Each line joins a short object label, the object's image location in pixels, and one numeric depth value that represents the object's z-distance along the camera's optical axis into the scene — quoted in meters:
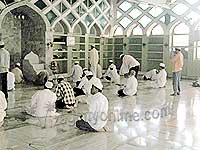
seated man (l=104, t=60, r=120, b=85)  11.09
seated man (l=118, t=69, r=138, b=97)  8.49
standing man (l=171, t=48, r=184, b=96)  8.50
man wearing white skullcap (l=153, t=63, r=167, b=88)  10.30
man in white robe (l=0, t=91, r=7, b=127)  5.09
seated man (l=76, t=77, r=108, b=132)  4.85
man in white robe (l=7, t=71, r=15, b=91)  9.09
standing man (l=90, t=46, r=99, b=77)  11.59
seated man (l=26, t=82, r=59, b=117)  5.83
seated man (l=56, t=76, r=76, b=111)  6.30
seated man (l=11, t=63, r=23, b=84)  10.50
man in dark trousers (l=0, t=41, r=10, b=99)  7.11
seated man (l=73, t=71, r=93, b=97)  6.96
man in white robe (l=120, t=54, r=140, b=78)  9.79
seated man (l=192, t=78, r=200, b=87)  10.95
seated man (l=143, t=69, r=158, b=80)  12.40
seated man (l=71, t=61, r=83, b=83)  10.85
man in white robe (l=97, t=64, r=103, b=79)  12.43
